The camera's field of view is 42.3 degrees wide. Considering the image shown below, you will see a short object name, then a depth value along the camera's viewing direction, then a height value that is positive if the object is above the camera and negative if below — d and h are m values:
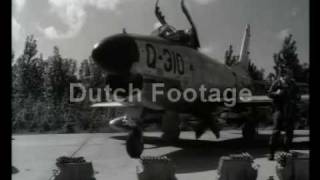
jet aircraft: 7.46 +0.42
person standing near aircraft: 7.70 -0.23
